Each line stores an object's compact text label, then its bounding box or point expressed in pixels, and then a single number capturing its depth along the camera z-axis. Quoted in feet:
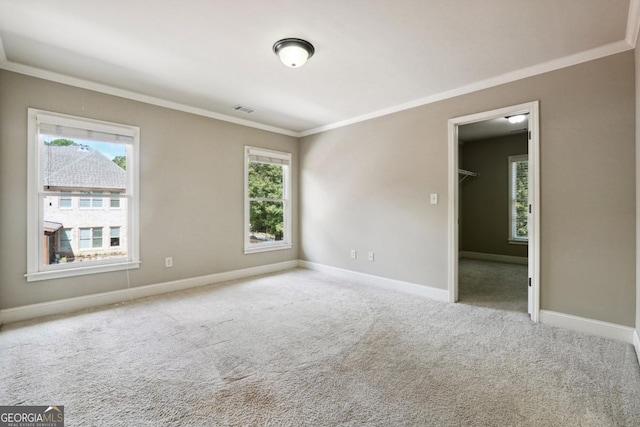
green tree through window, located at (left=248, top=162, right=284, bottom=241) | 15.88
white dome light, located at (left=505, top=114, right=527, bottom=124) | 14.47
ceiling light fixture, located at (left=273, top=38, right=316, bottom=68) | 7.89
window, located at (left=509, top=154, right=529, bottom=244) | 19.11
